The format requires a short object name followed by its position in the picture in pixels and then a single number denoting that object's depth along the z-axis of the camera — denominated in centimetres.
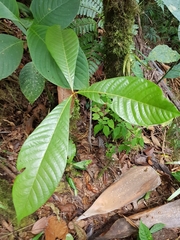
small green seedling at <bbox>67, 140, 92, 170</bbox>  137
